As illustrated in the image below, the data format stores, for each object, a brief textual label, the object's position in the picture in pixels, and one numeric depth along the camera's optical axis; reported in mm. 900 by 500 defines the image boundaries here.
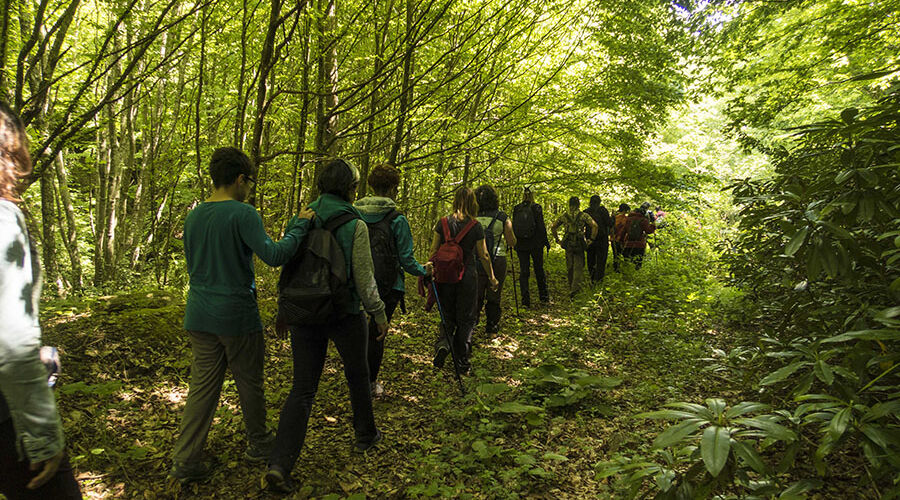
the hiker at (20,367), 1332
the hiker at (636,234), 10125
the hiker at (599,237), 9605
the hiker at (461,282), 4797
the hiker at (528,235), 7848
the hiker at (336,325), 2826
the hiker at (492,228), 6098
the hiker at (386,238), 3744
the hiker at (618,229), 10695
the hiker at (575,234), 8758
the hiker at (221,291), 2750
